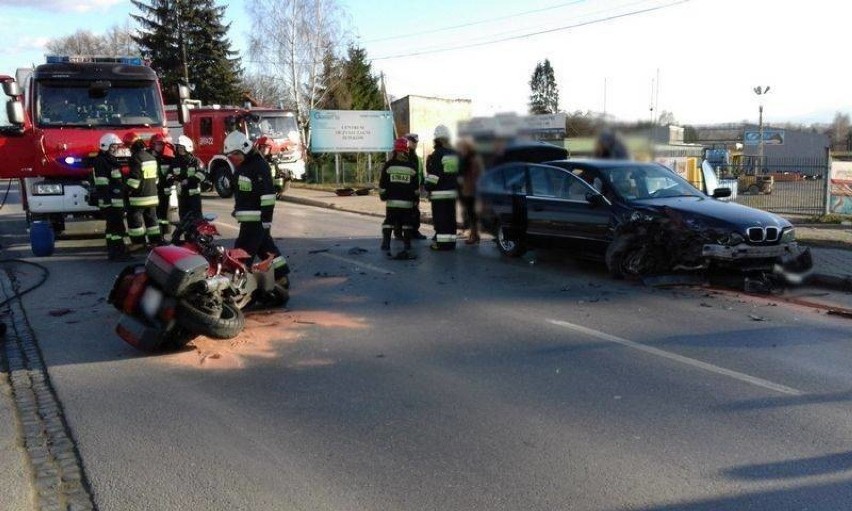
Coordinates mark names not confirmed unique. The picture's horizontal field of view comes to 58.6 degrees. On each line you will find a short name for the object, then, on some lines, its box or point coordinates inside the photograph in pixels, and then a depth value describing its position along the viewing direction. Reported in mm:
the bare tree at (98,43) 52375
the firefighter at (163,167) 12523
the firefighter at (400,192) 11320
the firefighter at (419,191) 10872
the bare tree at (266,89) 42094
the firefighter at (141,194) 11789
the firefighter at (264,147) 11062
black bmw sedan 8521
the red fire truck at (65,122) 12781
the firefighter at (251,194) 8250
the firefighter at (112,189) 11797
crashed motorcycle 6625
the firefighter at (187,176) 12367
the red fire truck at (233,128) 24094
